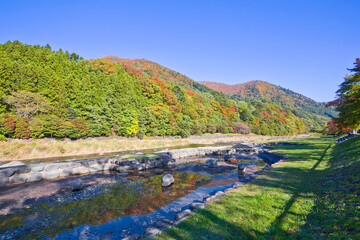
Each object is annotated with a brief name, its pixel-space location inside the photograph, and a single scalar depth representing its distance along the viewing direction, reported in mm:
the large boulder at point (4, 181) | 10295
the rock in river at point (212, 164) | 17188
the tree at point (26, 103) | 29220
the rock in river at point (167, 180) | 11359
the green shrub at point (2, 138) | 23969
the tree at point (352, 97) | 16214
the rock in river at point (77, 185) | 10102
